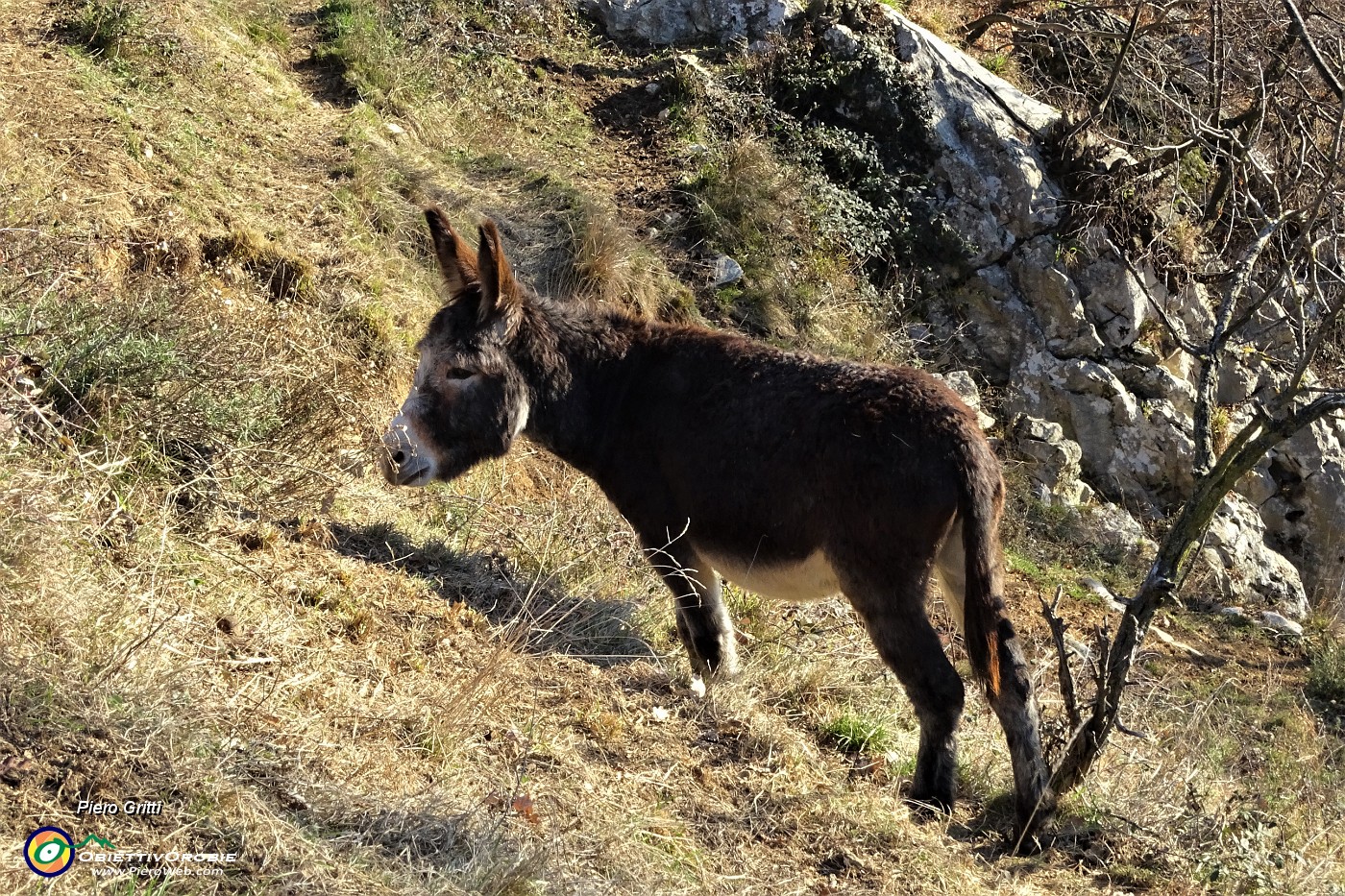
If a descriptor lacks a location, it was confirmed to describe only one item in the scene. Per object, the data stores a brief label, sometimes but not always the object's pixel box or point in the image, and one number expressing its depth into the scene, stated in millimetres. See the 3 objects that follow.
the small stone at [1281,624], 19328
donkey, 9094
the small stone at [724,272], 20141
